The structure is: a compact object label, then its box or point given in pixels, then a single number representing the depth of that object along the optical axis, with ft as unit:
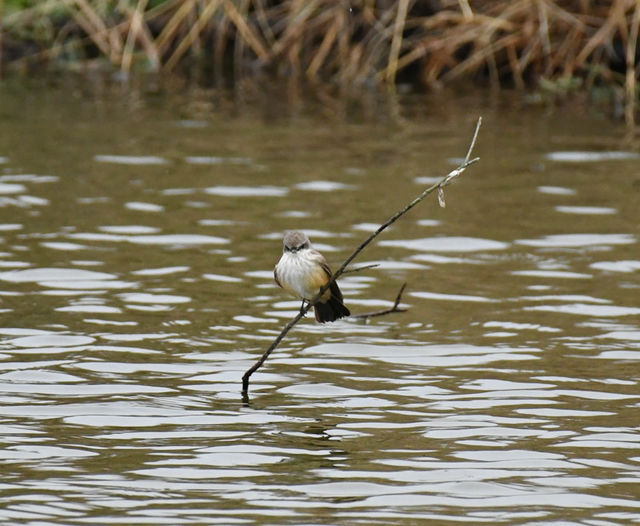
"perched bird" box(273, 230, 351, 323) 38.52
